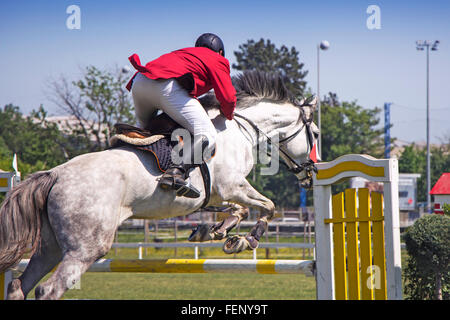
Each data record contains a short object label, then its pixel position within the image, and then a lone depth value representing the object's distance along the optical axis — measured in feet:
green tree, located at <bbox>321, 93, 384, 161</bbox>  144.15
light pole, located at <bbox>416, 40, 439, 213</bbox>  99.30
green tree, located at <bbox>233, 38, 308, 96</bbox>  155.63
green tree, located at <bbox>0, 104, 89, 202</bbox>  82.94
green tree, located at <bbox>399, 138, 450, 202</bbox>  153.07
